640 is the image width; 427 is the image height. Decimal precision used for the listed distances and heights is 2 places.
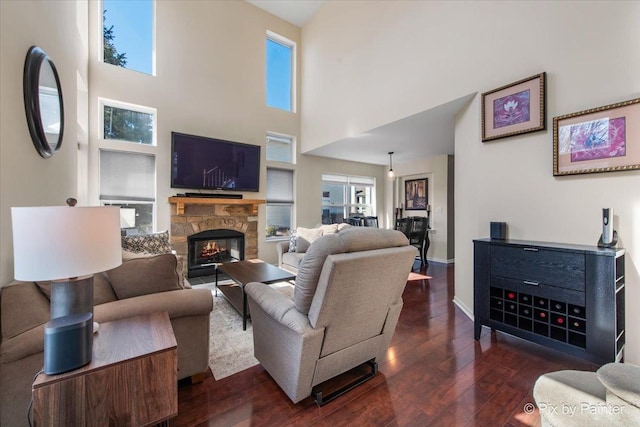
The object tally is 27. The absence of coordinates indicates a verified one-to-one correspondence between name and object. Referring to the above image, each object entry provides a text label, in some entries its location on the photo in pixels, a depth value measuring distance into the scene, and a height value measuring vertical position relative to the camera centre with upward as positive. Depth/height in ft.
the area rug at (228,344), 6.78 -3.88
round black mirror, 5.84 +2.68
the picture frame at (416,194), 20.71 +1.47
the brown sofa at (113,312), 4.07 -1.89
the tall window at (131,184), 13.21 +1.41
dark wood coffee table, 9.31 -2.41
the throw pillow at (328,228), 15.05 -0.93
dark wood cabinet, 6.02 -2.10
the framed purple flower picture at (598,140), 6.27 +1.85
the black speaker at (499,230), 8.44 -0.55
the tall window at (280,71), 18.84 +10.25
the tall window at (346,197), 21.83 +1.32
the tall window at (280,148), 18.53 +4.57
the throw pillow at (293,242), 15.53 -1.76
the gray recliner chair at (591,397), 2.82 -2.24
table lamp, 3.41 -0.62
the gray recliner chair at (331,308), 4.93 -1.95
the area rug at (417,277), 15.46 -3.79
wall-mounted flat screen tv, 14.61 +2.83
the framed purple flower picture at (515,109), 7.68 +3.20
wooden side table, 3.28 -2.31
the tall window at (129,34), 13.33 +9.20
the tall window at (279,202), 18.57 +0.71
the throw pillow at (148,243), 10.11 -1.23
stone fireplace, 14.58 -0.45
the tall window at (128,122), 13.17 +4.58
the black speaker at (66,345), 3.37 -1.72
